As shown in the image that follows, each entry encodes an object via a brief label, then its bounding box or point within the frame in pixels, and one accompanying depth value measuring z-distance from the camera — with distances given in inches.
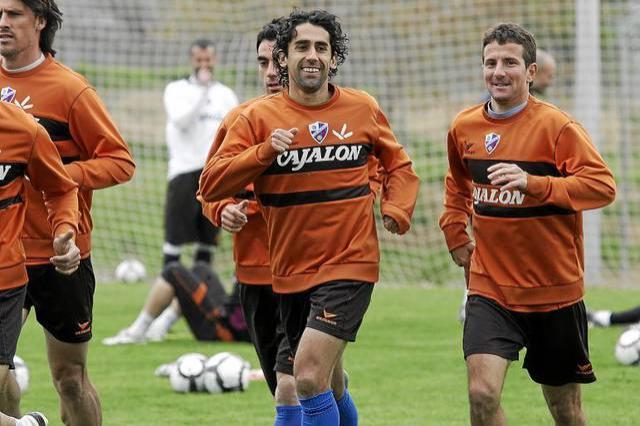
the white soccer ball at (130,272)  1310.3
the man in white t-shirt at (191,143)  1021.2
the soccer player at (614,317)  920.9
